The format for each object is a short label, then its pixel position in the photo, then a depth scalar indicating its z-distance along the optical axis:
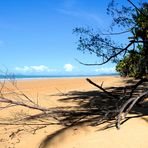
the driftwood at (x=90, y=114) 3.95
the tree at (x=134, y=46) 4.77
